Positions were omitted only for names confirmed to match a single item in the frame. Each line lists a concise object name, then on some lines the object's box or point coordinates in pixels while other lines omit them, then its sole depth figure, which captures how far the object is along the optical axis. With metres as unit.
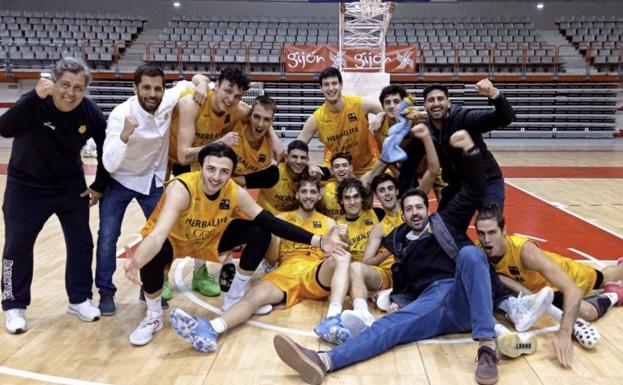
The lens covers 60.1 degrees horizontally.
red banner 17.03
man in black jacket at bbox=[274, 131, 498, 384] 2.87
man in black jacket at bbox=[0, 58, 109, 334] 3.30
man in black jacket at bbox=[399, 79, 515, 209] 3.83
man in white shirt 3.73
